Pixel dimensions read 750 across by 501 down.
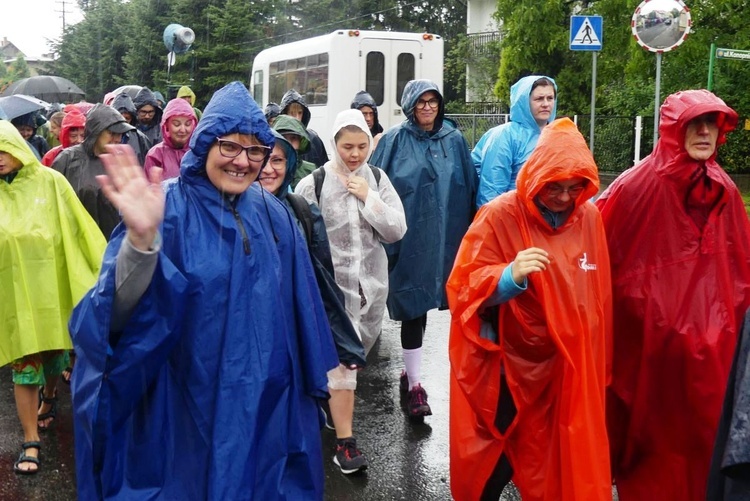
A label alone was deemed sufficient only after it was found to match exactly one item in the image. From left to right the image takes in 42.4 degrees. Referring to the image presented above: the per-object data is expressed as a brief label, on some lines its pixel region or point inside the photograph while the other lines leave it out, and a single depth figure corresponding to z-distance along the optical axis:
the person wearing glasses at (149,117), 10.41
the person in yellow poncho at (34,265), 5.36
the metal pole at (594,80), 12.79
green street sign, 11.57
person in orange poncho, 3.92
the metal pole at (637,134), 18.96
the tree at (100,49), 44.34
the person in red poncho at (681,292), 4.29
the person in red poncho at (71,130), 8.48
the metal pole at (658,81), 10.12
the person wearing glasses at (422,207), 6.43
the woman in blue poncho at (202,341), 2.95
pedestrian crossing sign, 12.88
